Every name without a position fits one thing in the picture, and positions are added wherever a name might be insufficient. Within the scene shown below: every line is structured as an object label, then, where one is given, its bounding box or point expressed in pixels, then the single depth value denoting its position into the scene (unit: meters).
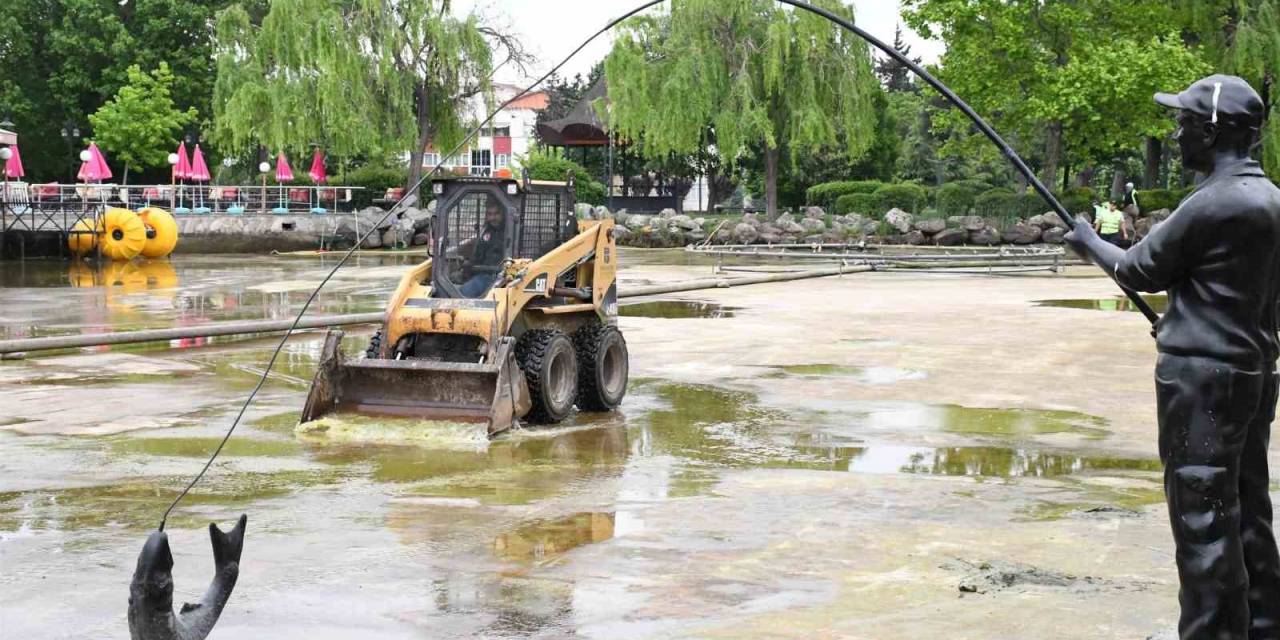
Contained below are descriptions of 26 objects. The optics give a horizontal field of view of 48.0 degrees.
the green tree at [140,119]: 50.69
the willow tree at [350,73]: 43.47
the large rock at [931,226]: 43.09
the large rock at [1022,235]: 42.00
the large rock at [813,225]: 43.84
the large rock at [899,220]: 43.75
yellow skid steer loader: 10.87
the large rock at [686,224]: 46.06
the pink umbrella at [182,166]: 45.56
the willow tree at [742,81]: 44.12
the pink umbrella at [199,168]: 44.95
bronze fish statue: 4.57
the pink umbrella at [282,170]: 46.17
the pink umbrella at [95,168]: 43.19
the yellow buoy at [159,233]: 35.16
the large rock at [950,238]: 42.38
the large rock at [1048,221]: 42.66
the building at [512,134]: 81.90
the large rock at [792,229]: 43.78
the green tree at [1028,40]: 41.94
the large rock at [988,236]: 41.81
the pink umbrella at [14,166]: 37.79
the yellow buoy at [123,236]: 34.22
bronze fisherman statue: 4.55
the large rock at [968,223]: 42.59
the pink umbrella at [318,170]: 48.44
